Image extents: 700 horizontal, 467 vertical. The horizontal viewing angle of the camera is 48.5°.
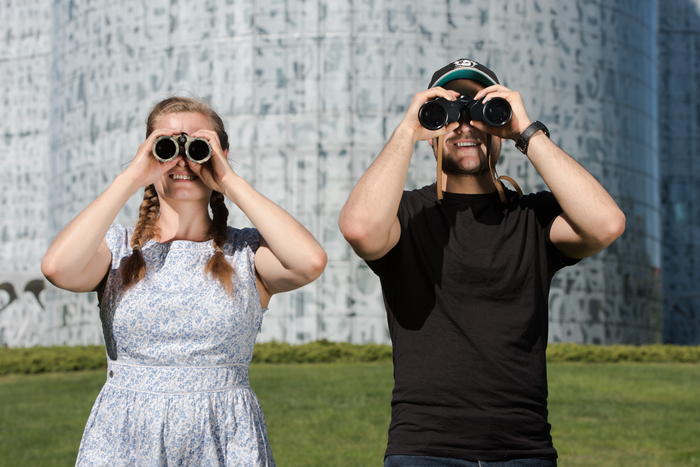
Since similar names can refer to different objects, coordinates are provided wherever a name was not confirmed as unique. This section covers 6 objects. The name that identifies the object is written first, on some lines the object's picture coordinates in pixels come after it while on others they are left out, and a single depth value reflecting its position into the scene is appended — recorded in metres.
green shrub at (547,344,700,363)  16.48
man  2.79
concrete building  18.12
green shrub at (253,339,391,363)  15.75
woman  2.84
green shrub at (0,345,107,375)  16.34
